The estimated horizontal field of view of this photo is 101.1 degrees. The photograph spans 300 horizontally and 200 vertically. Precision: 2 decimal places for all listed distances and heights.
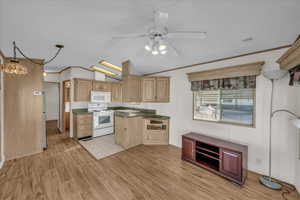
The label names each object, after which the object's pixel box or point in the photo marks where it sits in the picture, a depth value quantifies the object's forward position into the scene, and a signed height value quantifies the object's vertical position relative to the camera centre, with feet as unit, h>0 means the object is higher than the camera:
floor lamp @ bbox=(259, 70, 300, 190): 6.25 -1.69
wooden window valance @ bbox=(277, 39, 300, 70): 4.98 +1.94
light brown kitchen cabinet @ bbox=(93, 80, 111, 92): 15.19 +1.64
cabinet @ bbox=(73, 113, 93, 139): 13.71 -3.02
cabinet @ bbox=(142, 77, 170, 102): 12.82 +1.06
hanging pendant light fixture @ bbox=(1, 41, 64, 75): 5.98 +1.51
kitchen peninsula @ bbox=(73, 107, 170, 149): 12.02 -3.06
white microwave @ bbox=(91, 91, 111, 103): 14.63 +0.24
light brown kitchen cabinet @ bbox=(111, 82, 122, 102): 16.70 +0.96
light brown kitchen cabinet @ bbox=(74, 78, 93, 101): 13.84 +1.11
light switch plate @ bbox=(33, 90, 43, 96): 10.24 +0.46
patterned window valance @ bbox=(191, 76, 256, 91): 7.85 +1.18
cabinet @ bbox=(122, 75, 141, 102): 11.41 +1.05
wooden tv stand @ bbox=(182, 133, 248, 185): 6.96 -3.59
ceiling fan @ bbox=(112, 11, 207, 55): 4.68 +2.59
